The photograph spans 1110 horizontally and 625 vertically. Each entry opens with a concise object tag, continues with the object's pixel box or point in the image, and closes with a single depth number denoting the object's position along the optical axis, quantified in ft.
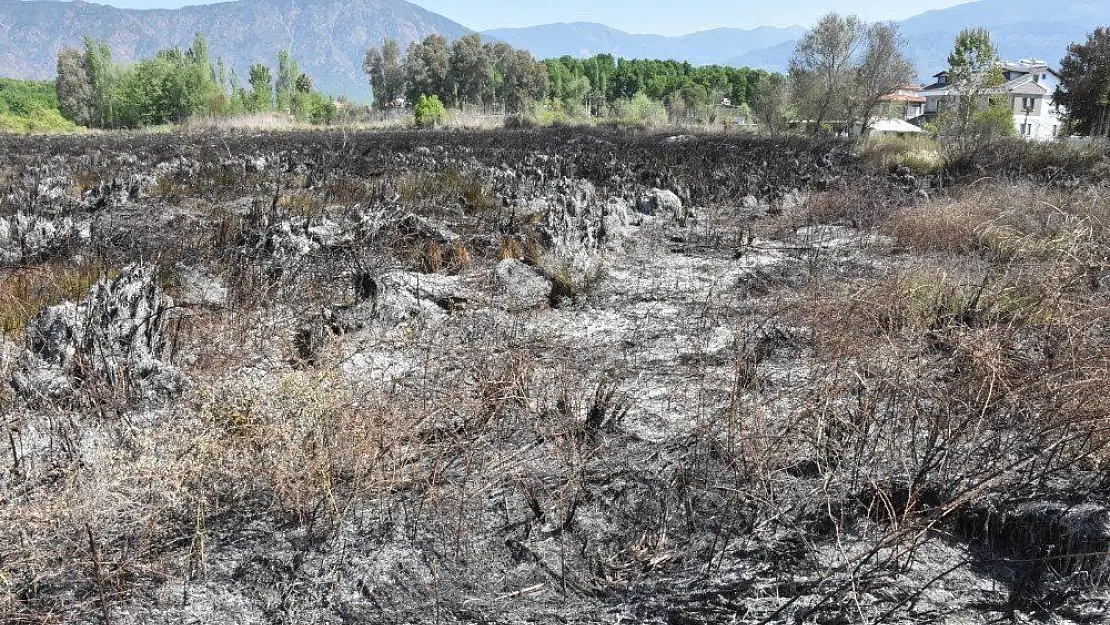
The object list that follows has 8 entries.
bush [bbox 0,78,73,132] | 109.86
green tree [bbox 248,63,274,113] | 171.73
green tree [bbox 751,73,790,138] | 99.55
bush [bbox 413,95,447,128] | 107.86
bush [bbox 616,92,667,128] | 118.01
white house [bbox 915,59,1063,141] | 190.81
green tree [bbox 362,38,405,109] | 245.45
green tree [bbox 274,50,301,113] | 298.00
